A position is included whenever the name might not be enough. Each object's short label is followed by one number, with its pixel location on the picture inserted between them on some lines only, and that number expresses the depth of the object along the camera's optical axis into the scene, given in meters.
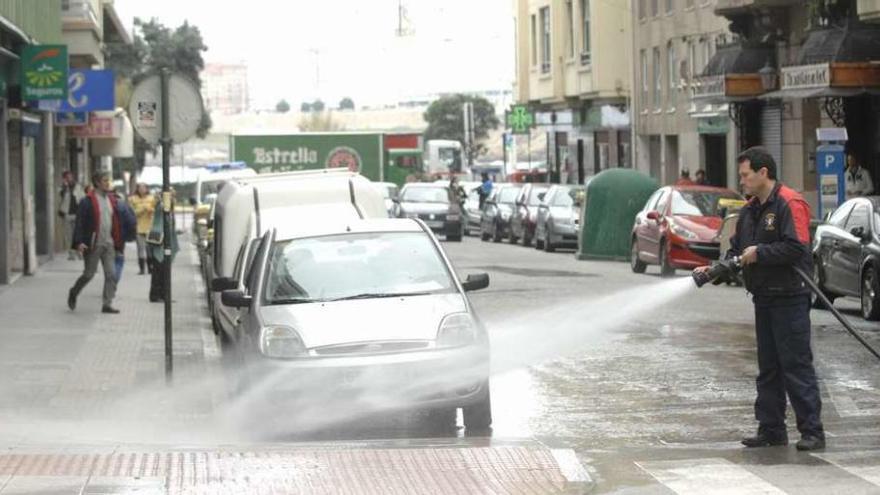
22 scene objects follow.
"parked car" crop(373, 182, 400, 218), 50.69
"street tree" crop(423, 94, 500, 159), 127.06
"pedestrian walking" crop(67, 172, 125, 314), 21.97
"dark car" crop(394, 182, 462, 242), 47.25
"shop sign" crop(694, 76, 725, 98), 41.47
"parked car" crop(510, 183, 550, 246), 44.41
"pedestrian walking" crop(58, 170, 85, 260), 36.84
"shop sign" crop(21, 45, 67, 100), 27.64
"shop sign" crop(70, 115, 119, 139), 45.72
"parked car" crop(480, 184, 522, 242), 47.56
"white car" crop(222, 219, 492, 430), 11.63
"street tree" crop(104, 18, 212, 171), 80.75
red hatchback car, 28.92
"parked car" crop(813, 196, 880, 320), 20.00
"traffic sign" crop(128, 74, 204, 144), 14.80
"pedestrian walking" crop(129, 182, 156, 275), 32.53
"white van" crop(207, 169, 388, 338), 19.55
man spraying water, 10.21
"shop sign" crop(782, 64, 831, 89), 33.88
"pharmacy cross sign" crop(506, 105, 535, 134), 67.88
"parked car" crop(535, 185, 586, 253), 41.03
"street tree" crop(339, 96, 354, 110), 196.98
